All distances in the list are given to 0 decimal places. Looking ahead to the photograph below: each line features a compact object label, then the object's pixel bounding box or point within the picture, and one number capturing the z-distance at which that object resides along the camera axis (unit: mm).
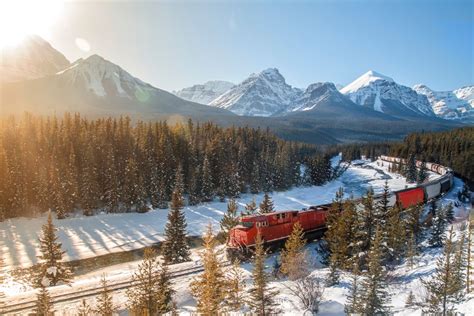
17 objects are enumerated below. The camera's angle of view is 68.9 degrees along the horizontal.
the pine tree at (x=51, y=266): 34750
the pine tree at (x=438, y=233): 34906
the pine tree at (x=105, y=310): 17109
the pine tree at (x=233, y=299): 20484
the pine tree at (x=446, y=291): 18594
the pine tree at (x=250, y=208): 45712
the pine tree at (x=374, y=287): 18812
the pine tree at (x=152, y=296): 19169
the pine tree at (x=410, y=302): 21428
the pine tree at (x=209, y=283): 15716
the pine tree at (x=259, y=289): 19484
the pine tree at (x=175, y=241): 40594
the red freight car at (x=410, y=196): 54719
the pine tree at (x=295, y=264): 24797
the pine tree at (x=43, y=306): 18750
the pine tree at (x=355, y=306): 19250
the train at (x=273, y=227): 35312
